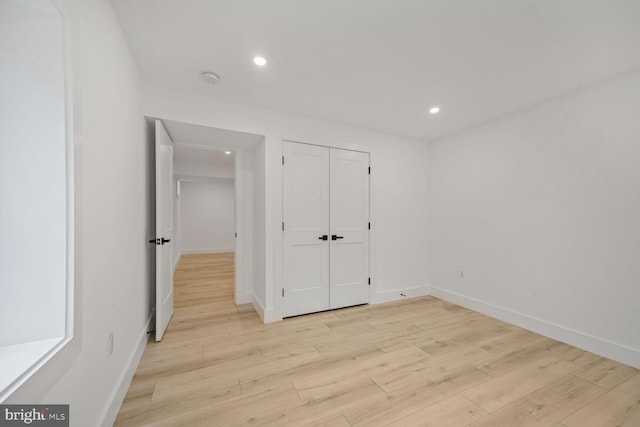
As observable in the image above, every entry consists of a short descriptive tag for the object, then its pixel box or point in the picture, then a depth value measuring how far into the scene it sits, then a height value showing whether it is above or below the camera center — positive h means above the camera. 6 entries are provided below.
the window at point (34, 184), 0.79 +0.10
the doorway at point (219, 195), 2.78 +0.39
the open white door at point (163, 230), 2.19 -0.19
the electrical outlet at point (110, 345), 1.32 -0.77
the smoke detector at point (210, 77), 1.98 +1.17
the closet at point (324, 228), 2.79 -0.21
